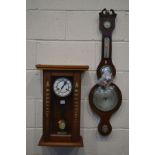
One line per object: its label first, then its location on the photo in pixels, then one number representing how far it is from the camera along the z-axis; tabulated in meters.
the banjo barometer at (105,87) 1.64
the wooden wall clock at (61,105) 1.53
